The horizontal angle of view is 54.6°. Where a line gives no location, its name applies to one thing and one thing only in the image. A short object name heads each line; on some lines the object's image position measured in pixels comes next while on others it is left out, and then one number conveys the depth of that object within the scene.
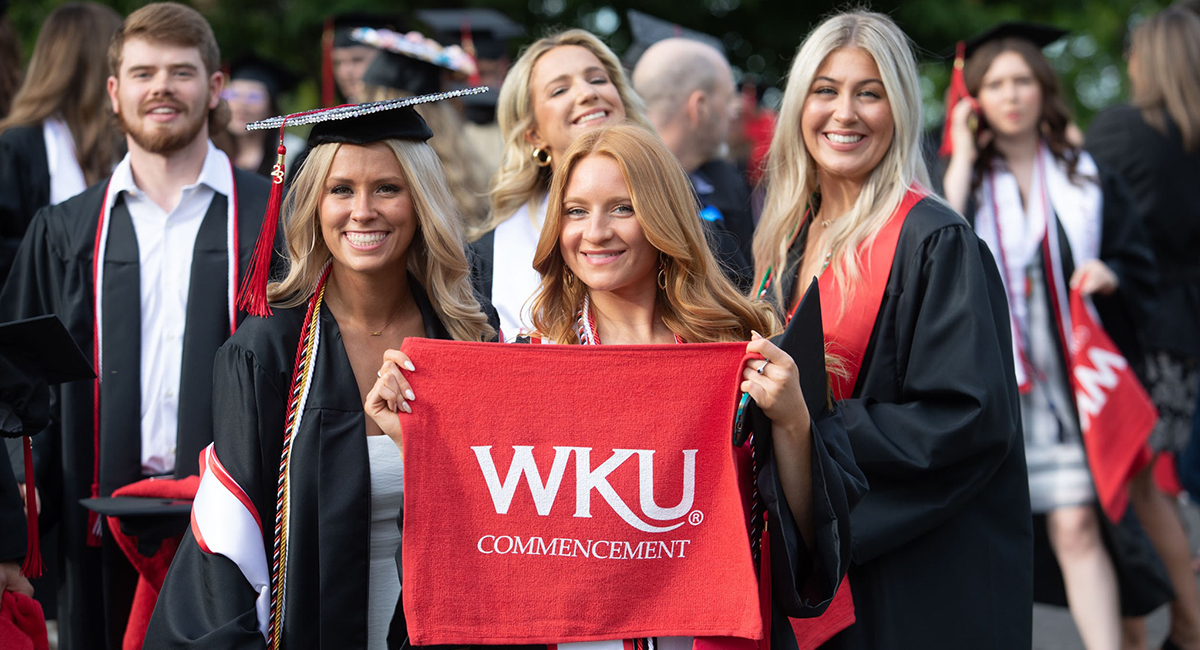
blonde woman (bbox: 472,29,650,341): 4.00
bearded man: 3.51
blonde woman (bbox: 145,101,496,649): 2.59
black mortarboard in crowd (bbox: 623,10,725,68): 6.07
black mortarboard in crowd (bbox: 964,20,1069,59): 4.93
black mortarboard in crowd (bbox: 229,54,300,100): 7.53
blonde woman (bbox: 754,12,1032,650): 2.97
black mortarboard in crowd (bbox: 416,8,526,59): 7.96
